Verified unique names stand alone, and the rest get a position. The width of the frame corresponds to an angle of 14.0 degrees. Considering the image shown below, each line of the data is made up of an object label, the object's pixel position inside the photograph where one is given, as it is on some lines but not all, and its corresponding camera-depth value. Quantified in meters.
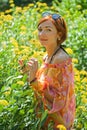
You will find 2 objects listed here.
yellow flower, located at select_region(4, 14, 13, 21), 3.82
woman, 2.34
